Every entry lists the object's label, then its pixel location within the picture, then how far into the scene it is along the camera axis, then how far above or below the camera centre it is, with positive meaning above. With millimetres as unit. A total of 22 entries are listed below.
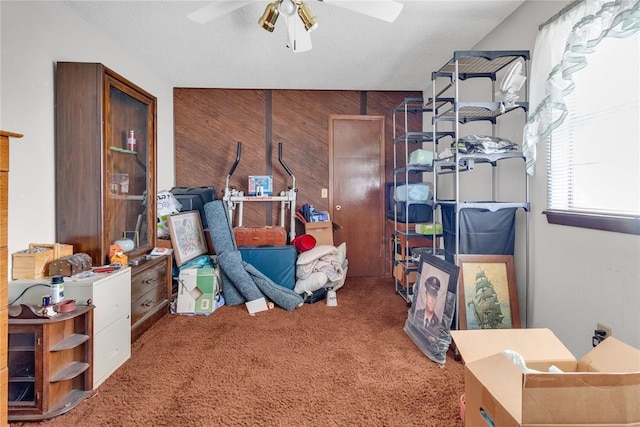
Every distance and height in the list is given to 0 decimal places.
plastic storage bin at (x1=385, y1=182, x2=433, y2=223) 3088 -29
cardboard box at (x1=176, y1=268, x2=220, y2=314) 2852 -699
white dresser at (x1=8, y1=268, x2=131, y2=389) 1696 -530
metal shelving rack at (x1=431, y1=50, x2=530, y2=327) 2076 +655
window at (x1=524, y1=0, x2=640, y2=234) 1438 +454
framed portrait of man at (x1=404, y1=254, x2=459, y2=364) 1977 -637
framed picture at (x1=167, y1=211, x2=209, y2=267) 3049 -256
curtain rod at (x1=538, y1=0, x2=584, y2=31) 1645 +1028
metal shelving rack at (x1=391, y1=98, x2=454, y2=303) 2982 +145
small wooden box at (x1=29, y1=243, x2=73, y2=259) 1862 -209
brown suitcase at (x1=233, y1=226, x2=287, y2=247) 3393 -283
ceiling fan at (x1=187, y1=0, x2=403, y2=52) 1750 +1083
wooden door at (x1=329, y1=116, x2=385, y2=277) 3951 +240
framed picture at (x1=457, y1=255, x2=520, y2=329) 2141 -551
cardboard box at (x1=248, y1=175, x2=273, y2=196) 3762 +277
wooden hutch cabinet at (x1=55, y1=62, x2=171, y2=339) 2020 +317
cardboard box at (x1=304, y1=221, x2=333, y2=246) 3604 -238
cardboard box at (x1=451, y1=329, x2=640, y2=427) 797 -503
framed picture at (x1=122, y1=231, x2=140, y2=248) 2427 -195
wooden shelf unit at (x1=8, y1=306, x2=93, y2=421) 1494 -735
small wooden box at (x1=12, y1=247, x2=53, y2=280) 1758 -291
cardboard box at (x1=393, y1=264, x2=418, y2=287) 3033 -622
